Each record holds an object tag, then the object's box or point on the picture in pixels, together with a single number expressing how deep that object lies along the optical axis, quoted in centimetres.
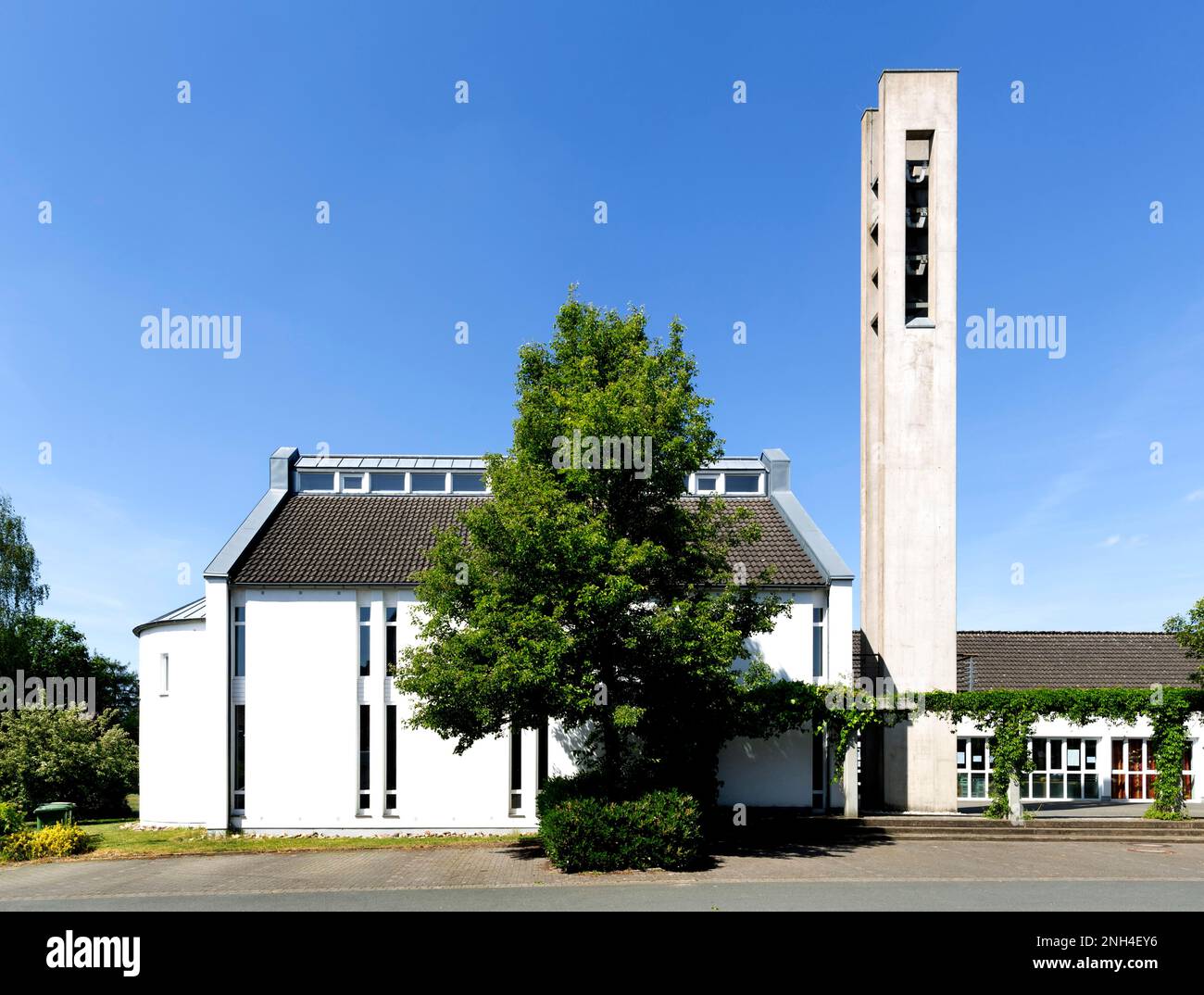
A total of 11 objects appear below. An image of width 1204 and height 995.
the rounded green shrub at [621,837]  1499
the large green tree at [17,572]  3981
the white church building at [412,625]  2070
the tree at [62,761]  2550
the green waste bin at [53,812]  2062
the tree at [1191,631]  2280
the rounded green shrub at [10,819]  1908
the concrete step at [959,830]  1933
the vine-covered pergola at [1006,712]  1983
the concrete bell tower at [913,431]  2259
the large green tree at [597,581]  1516
